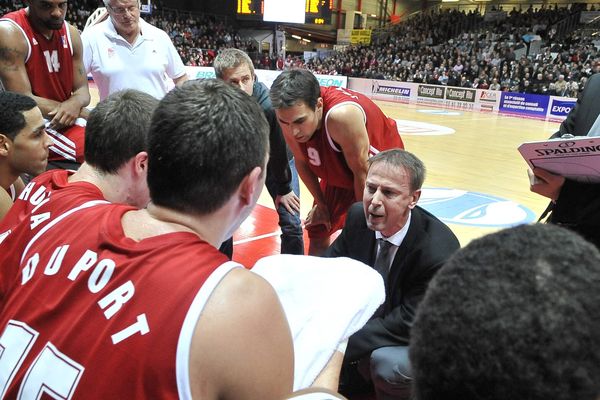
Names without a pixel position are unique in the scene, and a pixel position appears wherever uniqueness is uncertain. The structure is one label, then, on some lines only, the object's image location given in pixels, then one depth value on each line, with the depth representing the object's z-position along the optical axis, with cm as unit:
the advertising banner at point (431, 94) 1786
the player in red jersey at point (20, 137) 228
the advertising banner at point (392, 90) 1881
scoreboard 2328
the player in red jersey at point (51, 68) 246
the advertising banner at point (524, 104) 1533
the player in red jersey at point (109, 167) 148
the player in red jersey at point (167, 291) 85
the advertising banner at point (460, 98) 1698
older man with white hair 291
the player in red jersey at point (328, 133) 266
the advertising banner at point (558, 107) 1441
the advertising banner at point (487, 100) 1653
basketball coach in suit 203
